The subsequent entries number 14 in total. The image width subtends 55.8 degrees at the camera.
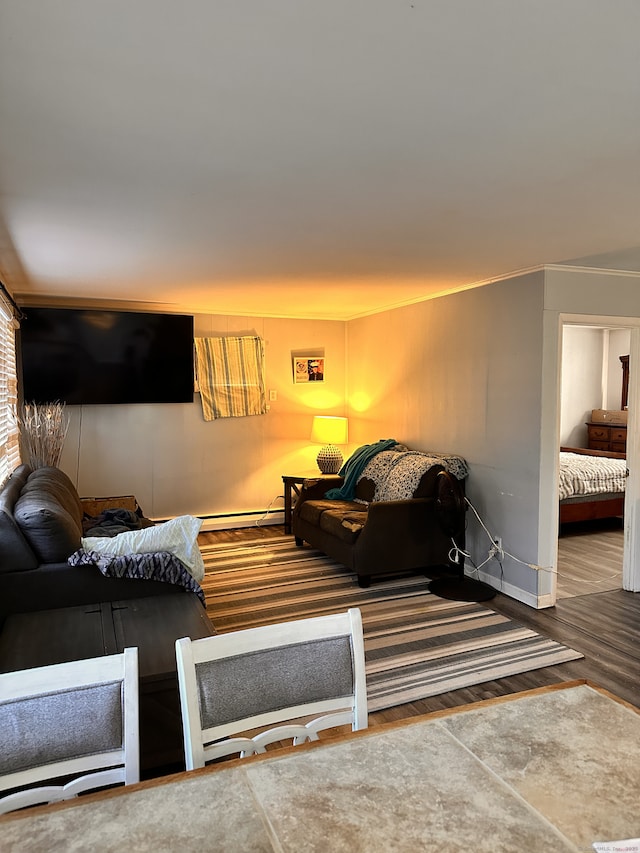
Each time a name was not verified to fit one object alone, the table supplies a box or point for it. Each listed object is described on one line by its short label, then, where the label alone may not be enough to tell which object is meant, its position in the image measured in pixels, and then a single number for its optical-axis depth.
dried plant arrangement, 4.99
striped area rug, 3.10
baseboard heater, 6.27
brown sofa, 4.43
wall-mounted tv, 5.30
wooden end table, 5.95
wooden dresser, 7.64
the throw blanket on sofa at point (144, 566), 2.81
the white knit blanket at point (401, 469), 4.67
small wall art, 6.58
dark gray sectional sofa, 2.73
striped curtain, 6.13
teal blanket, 5.48
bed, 5.80
